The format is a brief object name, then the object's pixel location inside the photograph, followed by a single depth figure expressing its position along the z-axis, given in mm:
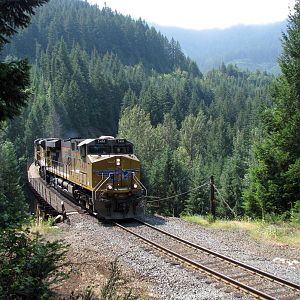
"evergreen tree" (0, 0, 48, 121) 6695
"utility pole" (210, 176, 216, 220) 18672
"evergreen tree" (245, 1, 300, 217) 20156
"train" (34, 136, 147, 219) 18531
